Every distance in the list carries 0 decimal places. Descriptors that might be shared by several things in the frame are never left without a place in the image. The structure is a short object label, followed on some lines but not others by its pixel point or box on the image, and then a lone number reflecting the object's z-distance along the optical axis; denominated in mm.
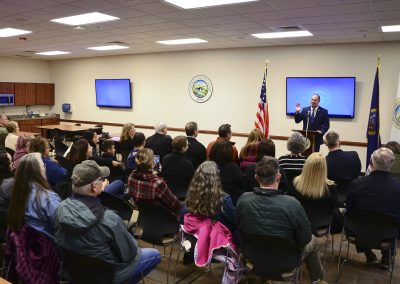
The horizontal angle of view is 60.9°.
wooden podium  6380
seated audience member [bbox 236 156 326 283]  2324
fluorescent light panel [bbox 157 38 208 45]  7576
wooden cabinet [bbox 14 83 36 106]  11734
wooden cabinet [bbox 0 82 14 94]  11278
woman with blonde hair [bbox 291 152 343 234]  3047
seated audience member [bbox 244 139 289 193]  3488
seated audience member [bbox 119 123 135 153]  5797
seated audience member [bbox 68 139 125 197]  3842
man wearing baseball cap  2008
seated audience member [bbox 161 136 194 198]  4039
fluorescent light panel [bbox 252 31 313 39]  6411
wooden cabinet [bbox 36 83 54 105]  12477
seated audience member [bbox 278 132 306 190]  3744
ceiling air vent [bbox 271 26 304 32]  5938
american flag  6961
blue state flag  6137
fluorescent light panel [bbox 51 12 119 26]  5434
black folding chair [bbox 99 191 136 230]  3162
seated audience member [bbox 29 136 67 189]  3629
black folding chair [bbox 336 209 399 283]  2770
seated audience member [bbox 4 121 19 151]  5660
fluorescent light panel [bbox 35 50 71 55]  10344
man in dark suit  6523
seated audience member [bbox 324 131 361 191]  3851
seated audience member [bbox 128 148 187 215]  3010
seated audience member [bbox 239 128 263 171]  4162
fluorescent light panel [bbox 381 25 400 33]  5577
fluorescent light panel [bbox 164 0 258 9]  4498
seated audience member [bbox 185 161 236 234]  2650
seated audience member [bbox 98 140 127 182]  4425
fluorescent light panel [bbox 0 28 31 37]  6820
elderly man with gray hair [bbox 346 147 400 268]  2893
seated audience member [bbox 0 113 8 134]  6091
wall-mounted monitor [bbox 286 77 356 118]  7250
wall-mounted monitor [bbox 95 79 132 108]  10703
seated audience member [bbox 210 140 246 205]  3375
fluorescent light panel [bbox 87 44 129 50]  8859
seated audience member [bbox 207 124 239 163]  4930
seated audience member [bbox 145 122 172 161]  5277
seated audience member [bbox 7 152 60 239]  2316
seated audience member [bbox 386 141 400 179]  4023
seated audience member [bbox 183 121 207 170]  4762
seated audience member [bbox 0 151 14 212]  2646
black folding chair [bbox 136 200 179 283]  2916
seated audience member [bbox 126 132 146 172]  4603
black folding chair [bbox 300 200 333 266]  3113
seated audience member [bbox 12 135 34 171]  4414
